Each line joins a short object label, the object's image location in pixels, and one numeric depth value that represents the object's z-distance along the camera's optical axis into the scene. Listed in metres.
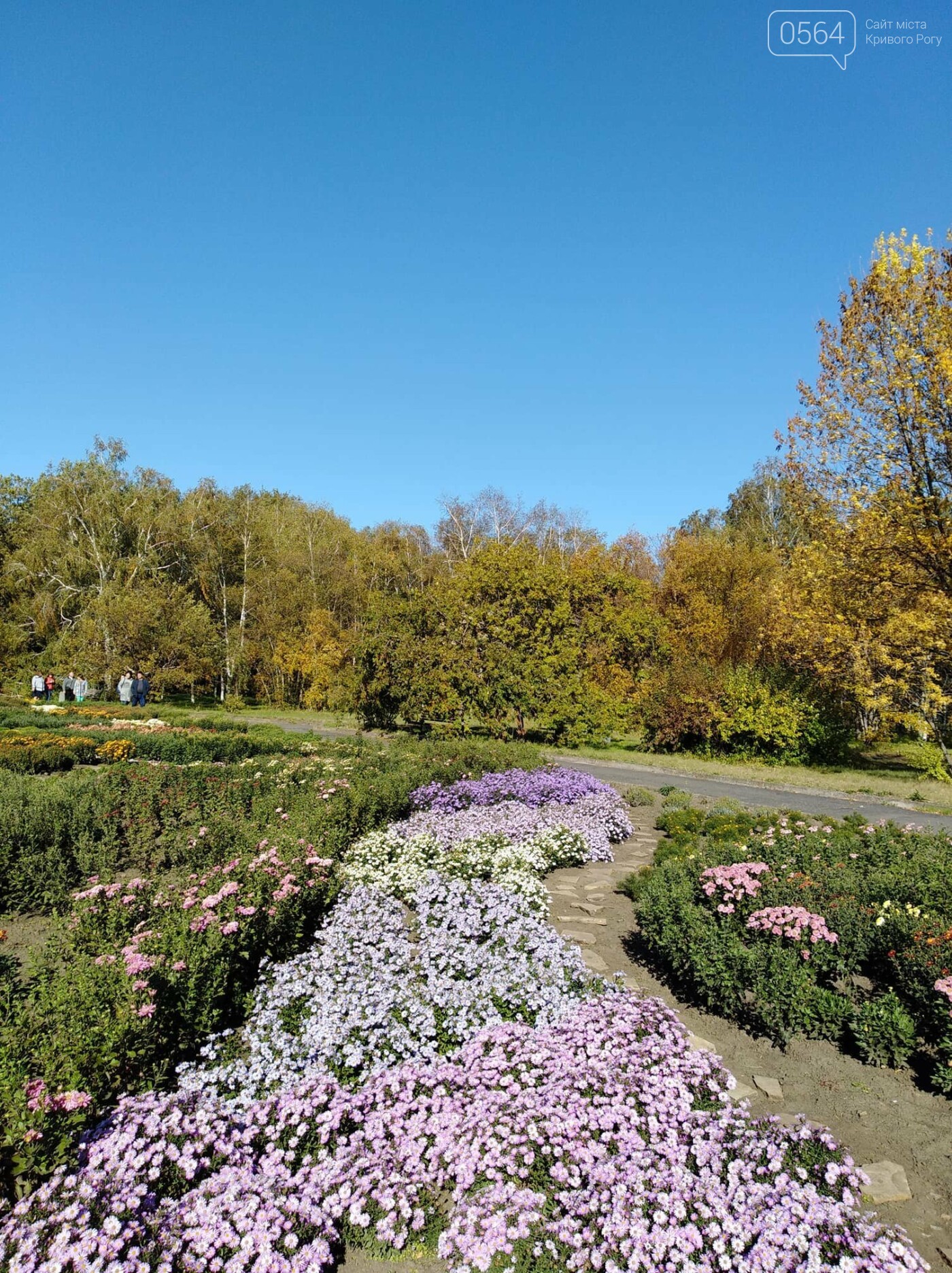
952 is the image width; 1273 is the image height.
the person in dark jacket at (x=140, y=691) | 25.64
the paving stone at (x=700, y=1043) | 4.15
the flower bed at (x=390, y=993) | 3.72
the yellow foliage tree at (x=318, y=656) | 29.16
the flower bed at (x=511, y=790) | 9.40
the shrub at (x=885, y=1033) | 3.89
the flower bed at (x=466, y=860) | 6.28
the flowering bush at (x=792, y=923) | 4.52
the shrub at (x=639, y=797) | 10.77
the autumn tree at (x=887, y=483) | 13.44
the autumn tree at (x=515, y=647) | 17.16
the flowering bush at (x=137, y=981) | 2.94
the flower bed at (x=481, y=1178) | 2.45
